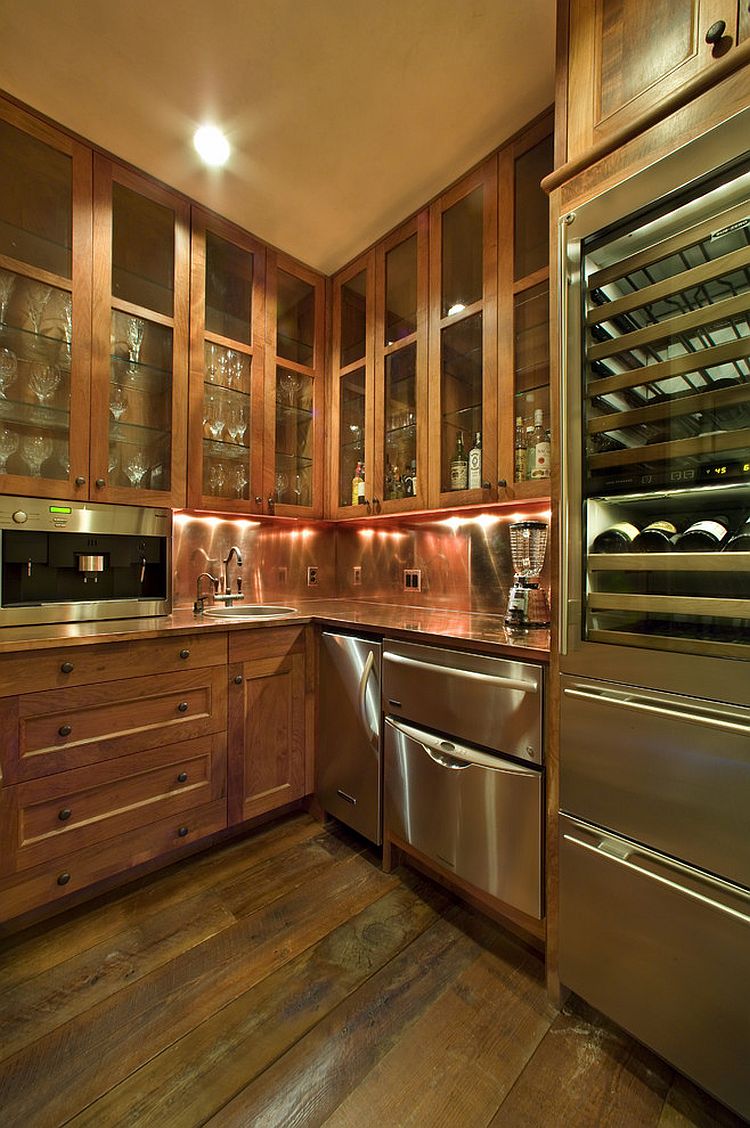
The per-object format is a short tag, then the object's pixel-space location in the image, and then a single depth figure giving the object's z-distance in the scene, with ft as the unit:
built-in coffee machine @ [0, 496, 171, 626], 5.41
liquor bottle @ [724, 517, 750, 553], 3.13
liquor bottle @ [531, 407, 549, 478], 5.61
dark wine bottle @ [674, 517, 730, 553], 3.31
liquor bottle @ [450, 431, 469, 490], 6.45
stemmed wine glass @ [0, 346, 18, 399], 5.56
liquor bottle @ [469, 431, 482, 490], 6.26
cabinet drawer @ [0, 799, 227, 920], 4.54
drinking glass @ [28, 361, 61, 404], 5.73
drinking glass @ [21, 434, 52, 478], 5.62
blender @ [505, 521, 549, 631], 5.30
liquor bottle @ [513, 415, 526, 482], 5.77
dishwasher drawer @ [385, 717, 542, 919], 4.21
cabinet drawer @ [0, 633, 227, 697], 4.50
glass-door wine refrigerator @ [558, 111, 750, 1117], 3.10
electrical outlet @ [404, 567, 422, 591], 8.05
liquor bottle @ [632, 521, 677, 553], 3.54
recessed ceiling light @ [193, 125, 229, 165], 5.61
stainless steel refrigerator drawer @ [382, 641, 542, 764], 4.19
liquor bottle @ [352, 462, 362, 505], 7.93
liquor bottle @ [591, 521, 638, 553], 3.69
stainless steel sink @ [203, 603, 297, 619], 7.40
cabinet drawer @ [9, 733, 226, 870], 4.60
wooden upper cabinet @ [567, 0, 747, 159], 3.22
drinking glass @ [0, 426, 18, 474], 5.48
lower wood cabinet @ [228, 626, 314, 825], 6.03
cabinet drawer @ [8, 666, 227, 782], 4.60
